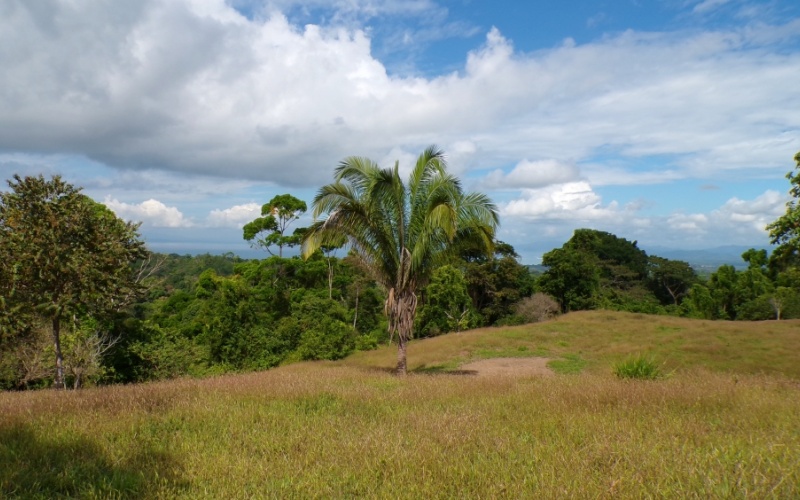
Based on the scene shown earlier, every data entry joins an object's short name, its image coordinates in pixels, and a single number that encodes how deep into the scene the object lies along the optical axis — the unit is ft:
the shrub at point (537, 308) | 132.98
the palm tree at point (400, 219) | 43.65
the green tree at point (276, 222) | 124.36
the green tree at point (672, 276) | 188.14
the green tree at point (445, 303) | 121.39
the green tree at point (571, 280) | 144.07
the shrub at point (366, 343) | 97.91
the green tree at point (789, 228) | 42.39
